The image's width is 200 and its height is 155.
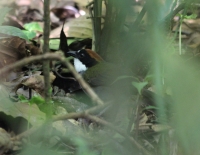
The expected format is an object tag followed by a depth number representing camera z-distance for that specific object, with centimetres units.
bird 670
